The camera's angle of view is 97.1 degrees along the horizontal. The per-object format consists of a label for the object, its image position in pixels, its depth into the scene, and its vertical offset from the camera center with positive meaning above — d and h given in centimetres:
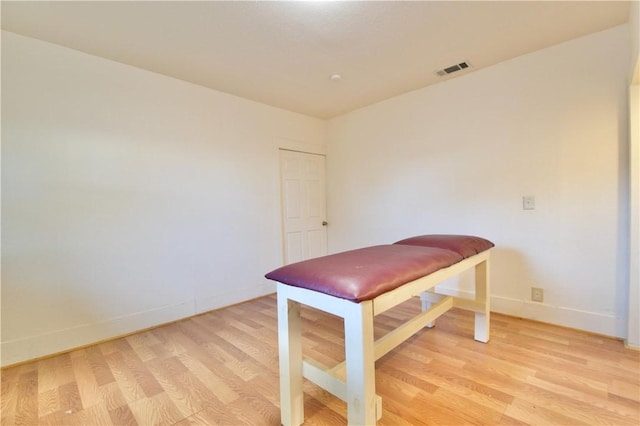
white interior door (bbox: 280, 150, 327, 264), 376 -1
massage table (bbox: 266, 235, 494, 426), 110 -42
